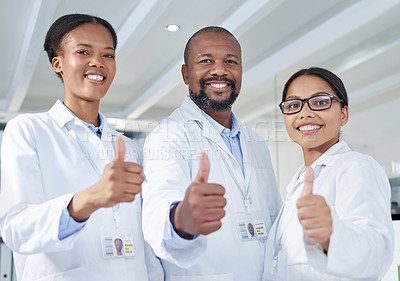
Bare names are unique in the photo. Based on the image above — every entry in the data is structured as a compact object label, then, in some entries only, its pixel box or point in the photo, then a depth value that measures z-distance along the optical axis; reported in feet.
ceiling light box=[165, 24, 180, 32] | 15.84
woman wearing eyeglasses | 4.20
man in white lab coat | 4.58
